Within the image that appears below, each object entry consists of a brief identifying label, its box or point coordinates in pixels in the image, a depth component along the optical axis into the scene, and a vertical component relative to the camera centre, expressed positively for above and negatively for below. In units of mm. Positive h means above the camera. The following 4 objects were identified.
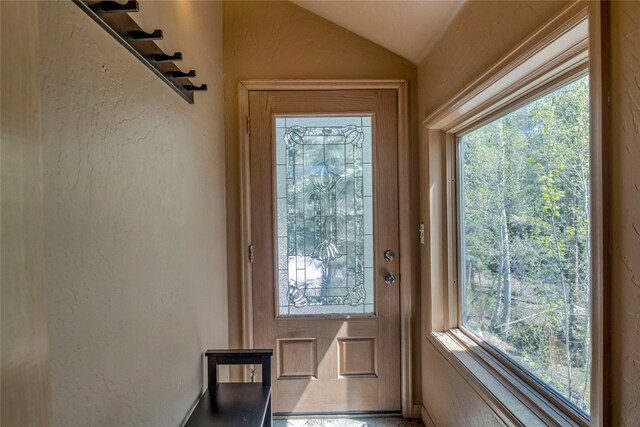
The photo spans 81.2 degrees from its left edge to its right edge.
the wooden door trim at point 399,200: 2232 +71
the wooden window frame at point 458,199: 855 +62
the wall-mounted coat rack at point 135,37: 881 +494
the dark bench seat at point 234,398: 1380 -763
